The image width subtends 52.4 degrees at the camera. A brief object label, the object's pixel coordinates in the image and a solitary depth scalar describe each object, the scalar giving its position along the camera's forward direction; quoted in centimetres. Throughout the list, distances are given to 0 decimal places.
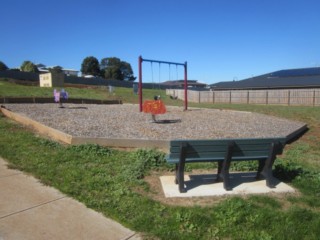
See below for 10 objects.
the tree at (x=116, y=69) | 10569
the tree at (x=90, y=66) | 10331
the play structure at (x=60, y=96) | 1579
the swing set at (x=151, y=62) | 1639
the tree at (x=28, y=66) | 7806
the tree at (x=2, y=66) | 8555
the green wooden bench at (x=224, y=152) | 470
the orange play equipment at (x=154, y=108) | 1186
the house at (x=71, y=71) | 12682
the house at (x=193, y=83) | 10109
